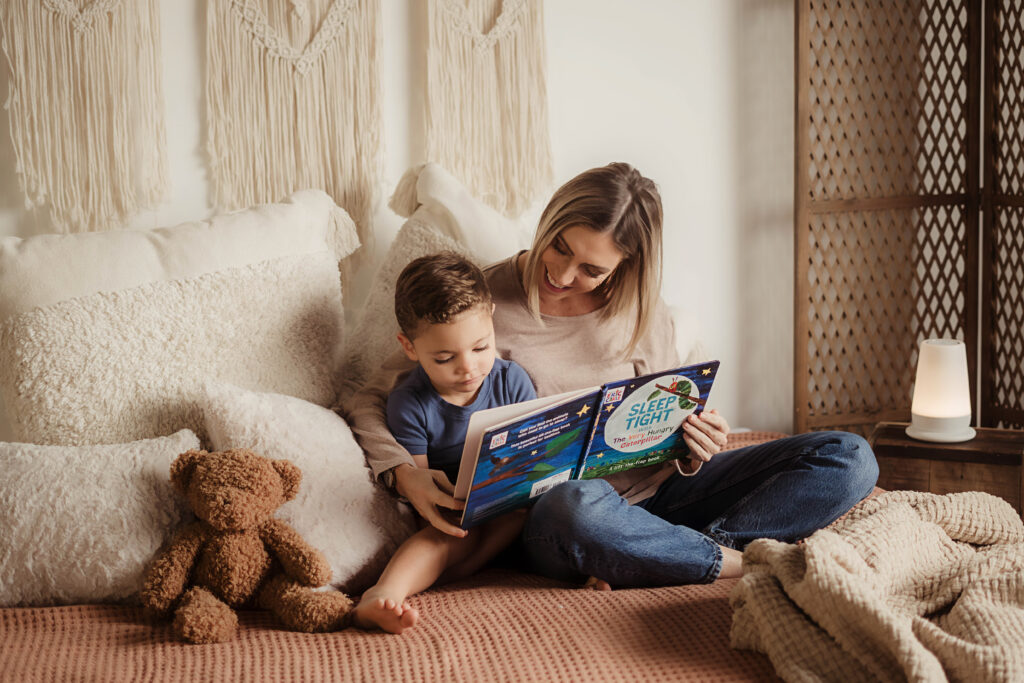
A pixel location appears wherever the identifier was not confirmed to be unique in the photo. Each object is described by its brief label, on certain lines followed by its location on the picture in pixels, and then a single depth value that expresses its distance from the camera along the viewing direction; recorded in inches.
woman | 56.6
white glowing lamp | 82.2
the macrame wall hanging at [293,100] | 74.5
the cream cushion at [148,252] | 61.1
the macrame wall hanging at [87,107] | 68.8
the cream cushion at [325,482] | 57.6
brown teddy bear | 52.3
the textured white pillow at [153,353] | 60.4
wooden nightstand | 79.4
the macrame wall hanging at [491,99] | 81.0
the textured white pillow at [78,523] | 53.4
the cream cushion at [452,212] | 74.2
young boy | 57.4
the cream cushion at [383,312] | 70.6
